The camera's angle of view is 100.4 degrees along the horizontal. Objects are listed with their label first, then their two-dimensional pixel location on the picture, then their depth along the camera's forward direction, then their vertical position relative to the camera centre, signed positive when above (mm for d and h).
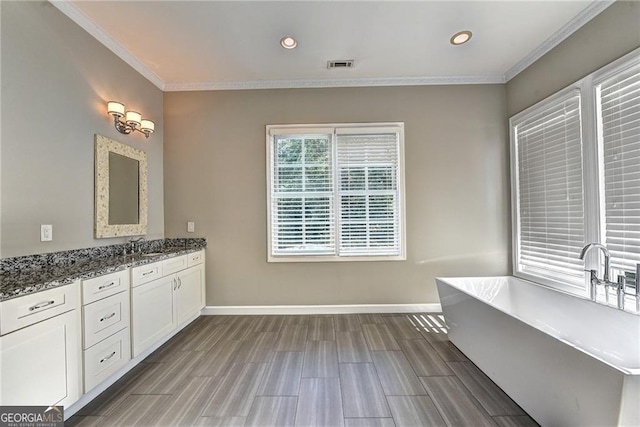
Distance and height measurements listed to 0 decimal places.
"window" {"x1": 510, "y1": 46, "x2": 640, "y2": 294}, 2070 +341
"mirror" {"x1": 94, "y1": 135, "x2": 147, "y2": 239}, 2488 +306
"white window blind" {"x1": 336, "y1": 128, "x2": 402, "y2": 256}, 3498 +338
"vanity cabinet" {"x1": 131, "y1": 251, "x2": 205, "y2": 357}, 2270 -794
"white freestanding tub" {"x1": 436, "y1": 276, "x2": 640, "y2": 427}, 1205 -877
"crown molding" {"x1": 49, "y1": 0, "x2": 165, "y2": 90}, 2194 +1744
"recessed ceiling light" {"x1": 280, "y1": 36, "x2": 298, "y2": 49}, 2643 +1763
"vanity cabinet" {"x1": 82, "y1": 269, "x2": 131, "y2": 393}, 1785 -776
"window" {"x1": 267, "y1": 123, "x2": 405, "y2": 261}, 3496 +320
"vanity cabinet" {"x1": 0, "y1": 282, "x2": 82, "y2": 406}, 1323 -705
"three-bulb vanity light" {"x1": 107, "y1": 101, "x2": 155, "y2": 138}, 2592 +1040
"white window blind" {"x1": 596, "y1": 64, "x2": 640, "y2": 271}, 2021 +403
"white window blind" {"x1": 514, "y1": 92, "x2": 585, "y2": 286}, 2516 +223
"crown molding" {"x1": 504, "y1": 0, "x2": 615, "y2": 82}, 2250 +1742
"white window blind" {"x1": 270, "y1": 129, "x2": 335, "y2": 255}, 3512 +302
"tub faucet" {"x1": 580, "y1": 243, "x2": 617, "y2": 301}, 2029 -423
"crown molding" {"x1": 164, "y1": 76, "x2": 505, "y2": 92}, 3455 +1741
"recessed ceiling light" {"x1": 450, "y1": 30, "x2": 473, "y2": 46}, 2615 +1776
